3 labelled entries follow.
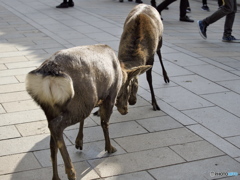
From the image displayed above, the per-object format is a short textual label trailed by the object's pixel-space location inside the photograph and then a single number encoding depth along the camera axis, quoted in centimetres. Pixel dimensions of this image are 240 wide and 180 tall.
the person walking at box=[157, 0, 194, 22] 1259
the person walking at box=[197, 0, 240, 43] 1017
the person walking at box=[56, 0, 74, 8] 1380
